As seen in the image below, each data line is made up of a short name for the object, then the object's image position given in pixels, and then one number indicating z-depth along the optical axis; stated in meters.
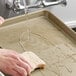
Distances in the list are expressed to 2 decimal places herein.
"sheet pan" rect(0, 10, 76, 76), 1.32
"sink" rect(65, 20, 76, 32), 2.14
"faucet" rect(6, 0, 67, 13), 1.55
